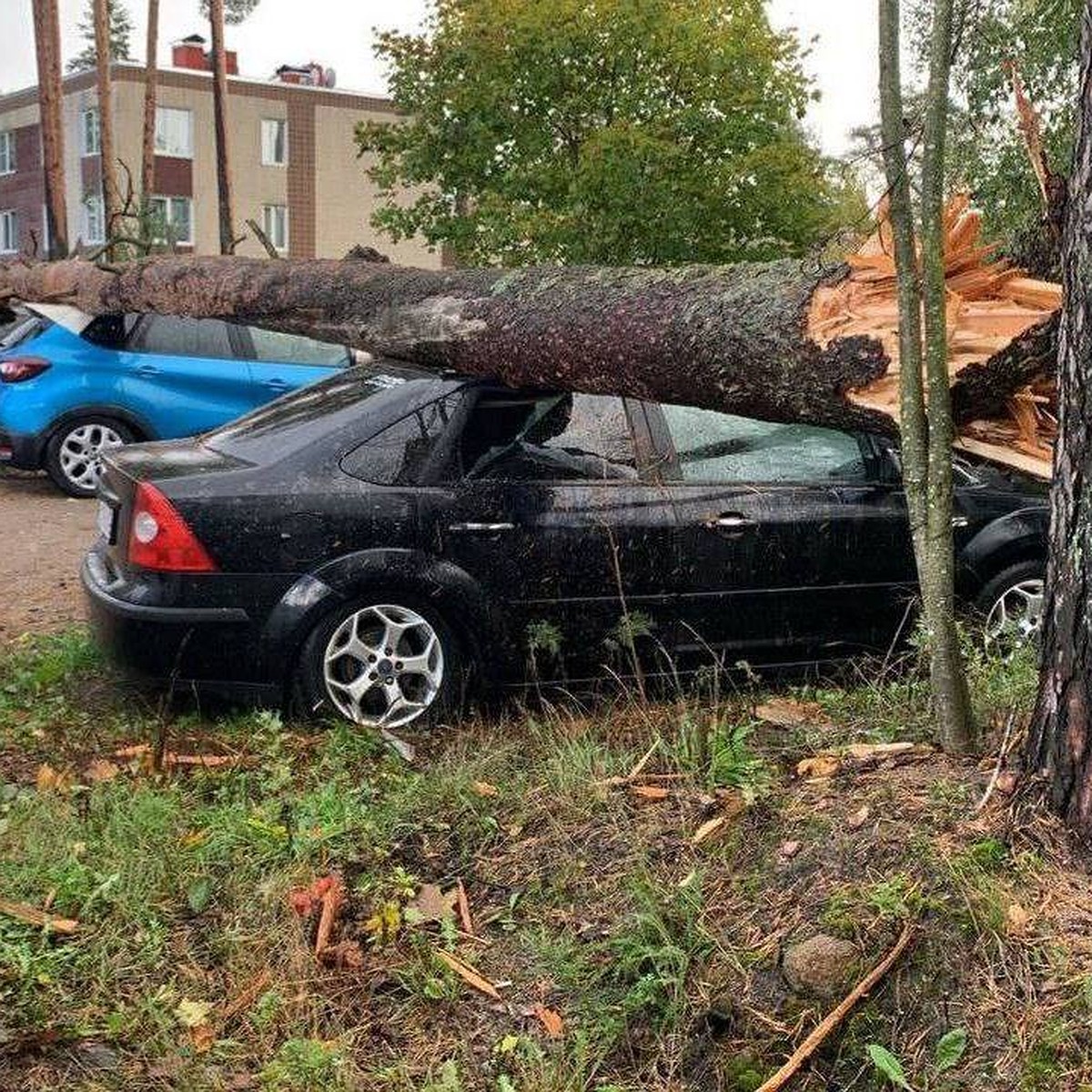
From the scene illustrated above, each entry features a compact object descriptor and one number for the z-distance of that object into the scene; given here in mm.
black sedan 5355
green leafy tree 16406
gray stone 3141
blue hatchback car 11797
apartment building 46938
